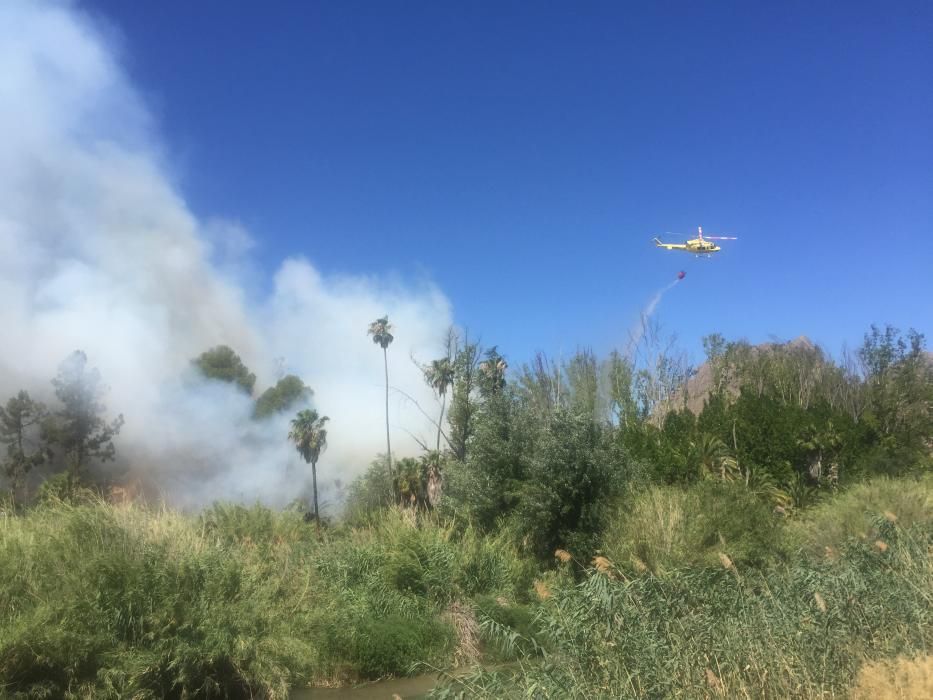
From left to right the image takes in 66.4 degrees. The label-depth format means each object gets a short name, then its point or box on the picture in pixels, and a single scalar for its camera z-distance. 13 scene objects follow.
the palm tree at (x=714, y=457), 28.52
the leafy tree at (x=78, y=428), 38.31
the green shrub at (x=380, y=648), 16.55
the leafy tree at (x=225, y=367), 51.69
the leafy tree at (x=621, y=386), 45.84
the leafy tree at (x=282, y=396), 52.97
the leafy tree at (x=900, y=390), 39.59
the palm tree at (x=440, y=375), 43.62
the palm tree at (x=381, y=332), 47.09
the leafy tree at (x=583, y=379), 47.78
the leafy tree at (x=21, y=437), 36.59
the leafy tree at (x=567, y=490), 21.00
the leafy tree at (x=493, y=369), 38.72
